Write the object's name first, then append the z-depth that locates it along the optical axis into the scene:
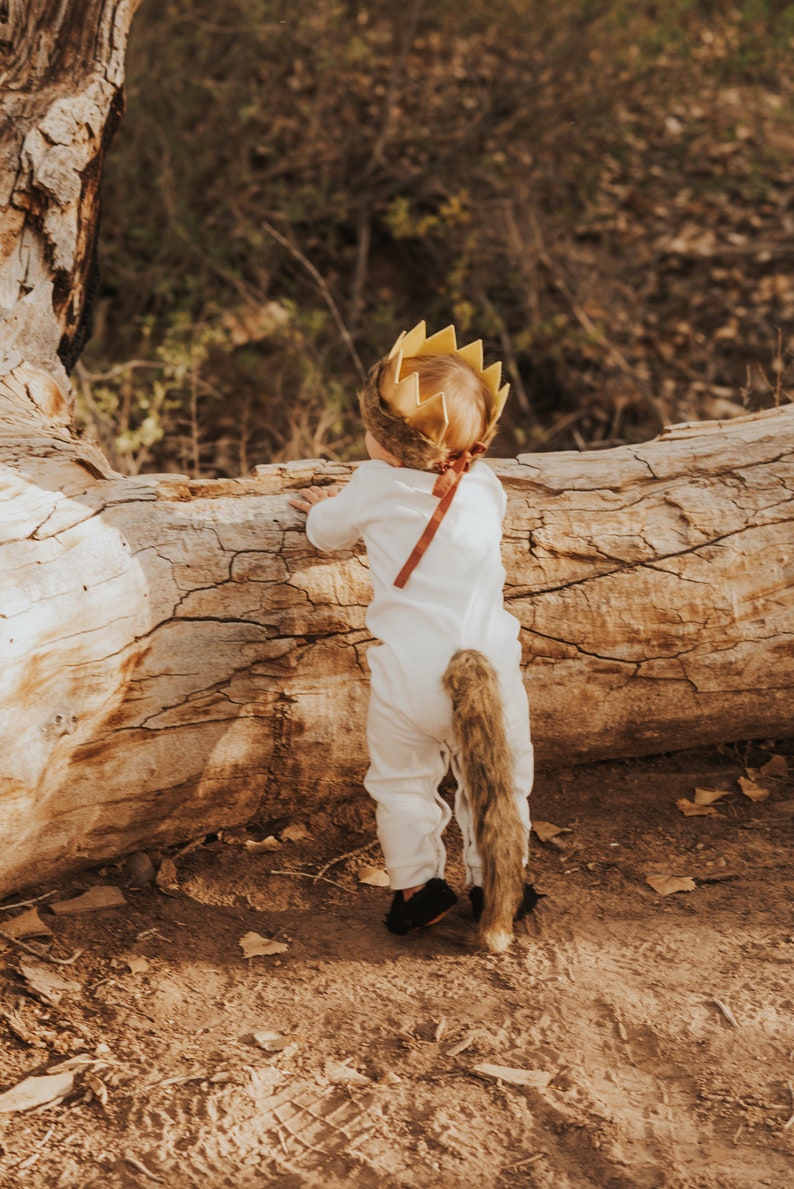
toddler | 2.79
